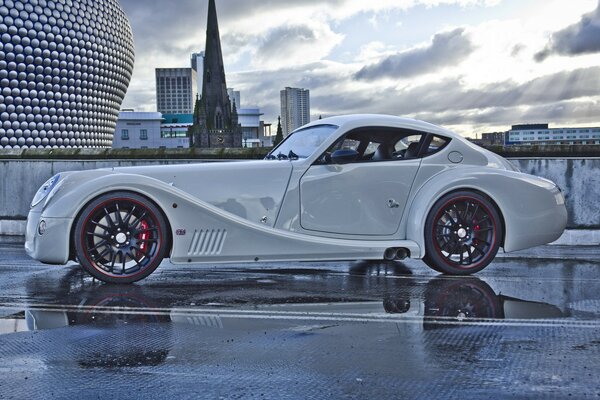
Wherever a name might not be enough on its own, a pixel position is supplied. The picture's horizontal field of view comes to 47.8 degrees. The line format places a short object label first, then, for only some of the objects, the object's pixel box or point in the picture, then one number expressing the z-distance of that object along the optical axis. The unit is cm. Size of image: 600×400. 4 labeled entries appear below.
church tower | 11919
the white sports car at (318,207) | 577
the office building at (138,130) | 15600
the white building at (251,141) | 19202
